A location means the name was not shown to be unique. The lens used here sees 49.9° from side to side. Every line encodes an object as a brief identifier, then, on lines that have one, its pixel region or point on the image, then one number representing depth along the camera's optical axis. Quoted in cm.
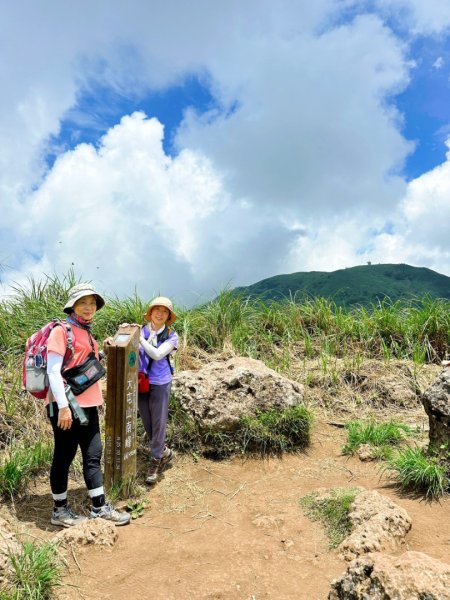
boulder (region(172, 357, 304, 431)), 551
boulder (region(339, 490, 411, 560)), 340
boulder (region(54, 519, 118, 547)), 369
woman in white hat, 396
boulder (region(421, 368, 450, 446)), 443
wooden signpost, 452
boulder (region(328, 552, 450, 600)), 230
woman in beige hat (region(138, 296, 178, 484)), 485
